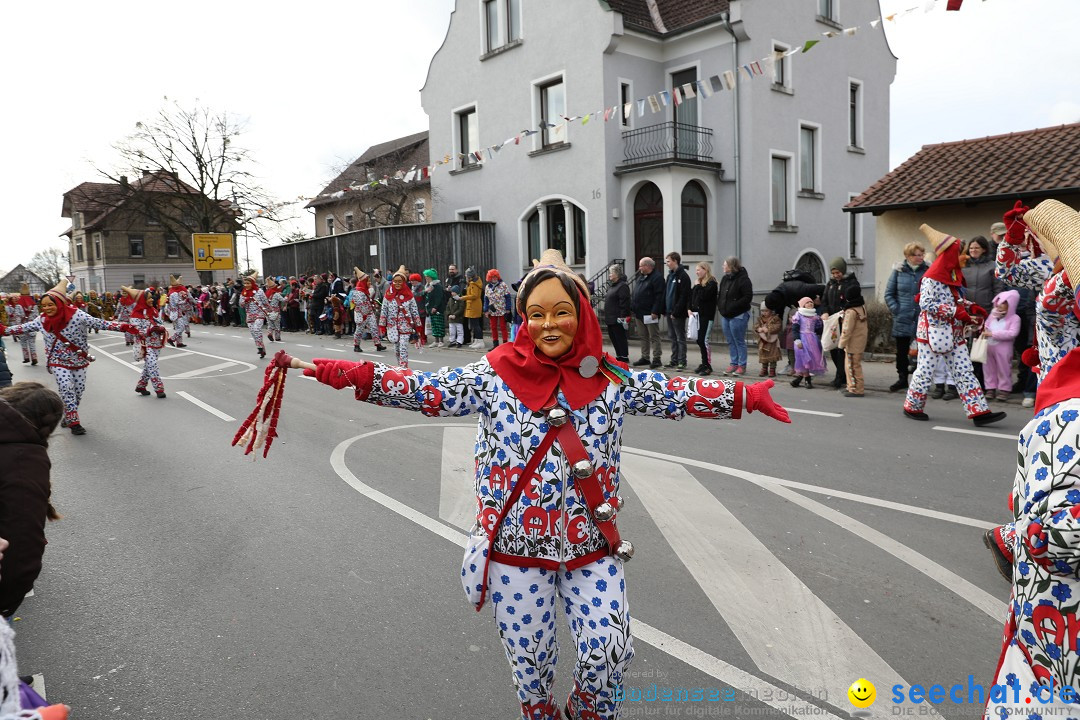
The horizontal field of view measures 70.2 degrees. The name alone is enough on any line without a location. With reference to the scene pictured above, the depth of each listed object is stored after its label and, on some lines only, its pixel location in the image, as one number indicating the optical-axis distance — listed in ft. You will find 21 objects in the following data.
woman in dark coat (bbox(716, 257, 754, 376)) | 41.27
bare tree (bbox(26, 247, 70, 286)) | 303.27
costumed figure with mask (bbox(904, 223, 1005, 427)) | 26.73
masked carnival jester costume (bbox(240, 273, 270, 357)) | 61.82
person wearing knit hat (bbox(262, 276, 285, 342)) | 70.49
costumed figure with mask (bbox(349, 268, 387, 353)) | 64.13
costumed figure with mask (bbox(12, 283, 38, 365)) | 64.54
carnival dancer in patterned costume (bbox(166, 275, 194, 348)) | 71.00
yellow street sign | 140.77
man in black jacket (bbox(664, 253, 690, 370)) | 44.93
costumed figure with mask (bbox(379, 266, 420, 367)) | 50.14
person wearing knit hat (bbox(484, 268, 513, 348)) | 60.23
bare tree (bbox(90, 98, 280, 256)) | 147.74
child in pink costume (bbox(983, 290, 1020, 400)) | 32.35
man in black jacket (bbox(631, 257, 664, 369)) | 46.78
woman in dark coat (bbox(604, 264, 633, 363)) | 47.57
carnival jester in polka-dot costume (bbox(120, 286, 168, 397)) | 39.93
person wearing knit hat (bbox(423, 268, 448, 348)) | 67.51
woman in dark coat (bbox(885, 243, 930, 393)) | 34.65
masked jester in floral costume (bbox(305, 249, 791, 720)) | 8.44
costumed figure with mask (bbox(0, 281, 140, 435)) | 30.73
